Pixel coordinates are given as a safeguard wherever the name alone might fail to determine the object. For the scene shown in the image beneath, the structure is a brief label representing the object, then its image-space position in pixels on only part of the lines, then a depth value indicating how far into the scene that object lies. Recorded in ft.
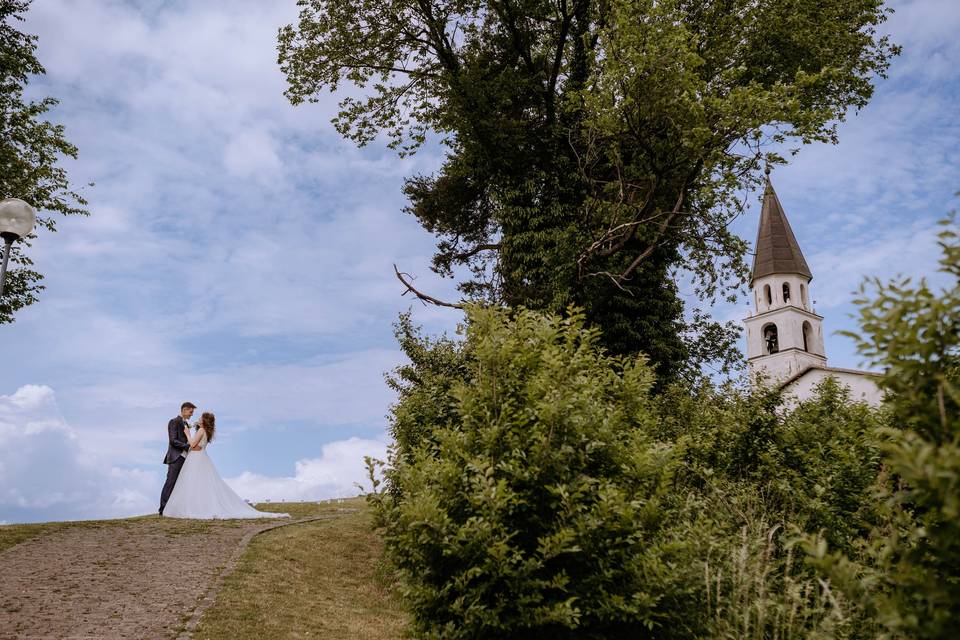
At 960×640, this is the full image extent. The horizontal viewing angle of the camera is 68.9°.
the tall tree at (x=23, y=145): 64.54
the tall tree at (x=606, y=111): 53.72
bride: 58.54
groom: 60.03
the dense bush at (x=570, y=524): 18.03
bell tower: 189.14
